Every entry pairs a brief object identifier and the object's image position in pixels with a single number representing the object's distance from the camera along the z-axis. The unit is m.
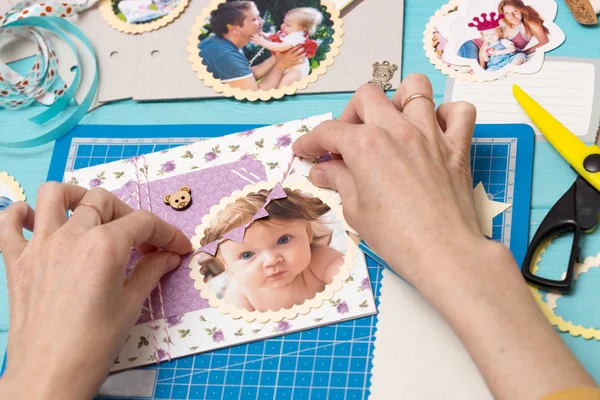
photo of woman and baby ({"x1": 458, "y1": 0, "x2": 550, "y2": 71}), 0.98
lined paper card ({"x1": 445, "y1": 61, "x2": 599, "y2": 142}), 0.96
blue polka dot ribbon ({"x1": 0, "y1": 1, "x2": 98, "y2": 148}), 1.02
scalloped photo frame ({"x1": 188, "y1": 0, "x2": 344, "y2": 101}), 1.00
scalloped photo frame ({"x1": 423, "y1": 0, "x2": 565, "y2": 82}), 0.98
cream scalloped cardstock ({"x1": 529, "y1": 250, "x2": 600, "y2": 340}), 0.89
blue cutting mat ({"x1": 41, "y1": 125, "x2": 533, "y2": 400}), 0.90
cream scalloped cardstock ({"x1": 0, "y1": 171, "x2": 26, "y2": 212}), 1.00
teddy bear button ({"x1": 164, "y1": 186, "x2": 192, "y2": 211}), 0.95
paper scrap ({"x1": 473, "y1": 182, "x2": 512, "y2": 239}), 0.92
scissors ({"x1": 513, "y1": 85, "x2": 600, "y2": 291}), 0.90
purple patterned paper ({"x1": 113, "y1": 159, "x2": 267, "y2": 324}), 0.95
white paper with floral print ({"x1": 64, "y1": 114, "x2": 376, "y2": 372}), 0.91
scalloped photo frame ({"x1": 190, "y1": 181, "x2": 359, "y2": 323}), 0.91
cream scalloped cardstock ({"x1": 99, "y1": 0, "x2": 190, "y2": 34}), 1.04
